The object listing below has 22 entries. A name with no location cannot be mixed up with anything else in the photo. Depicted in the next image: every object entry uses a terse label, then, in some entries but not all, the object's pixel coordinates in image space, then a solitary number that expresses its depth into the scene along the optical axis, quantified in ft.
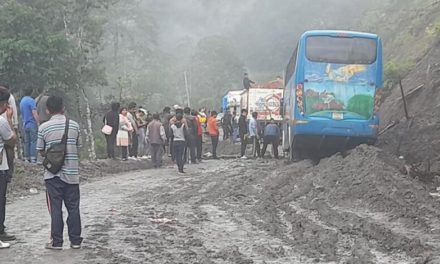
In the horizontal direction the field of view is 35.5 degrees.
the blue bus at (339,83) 55.42
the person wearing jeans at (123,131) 64.08
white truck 118.83
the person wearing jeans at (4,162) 26.07
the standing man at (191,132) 71.53
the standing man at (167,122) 72.53
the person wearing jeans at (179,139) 59.00
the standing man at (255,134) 82.33
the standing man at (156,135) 64.39
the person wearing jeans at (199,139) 75.20
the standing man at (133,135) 66.59
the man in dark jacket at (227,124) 117.08
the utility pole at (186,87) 176.73
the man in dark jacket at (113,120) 60.95
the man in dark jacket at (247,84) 120.73
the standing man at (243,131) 83.92
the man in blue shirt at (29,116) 50.26
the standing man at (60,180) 24.95
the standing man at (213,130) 82.99
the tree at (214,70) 188.65
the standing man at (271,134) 77.36
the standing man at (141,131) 72.79
